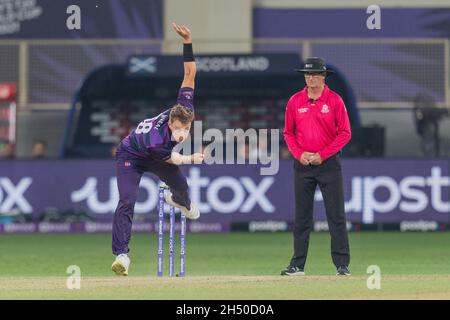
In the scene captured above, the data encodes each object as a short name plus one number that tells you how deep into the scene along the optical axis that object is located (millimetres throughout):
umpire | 15172
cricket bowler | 14805
